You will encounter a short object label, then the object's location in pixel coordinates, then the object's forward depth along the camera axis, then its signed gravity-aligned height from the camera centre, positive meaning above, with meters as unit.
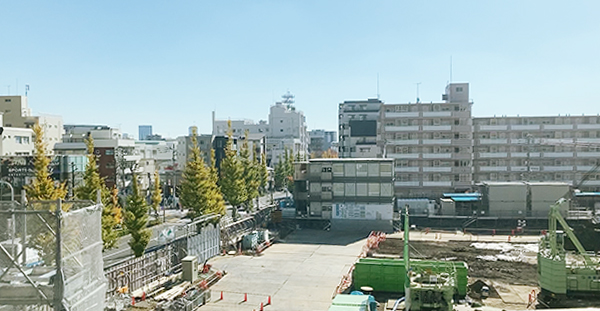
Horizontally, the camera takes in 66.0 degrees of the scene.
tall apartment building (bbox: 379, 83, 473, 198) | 59.31 +0.03
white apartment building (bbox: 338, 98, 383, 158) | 76.06 +1.65
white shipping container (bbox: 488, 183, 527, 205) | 46.94 -4.67
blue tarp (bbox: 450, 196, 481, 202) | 48.56 -5.50
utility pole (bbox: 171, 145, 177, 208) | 63.62 -6.00
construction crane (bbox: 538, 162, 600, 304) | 23.55 -6.54
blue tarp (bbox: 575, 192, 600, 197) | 51.62 -5.34
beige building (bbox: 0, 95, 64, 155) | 64.56 +4.59
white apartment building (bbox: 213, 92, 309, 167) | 128.00 +6.15
